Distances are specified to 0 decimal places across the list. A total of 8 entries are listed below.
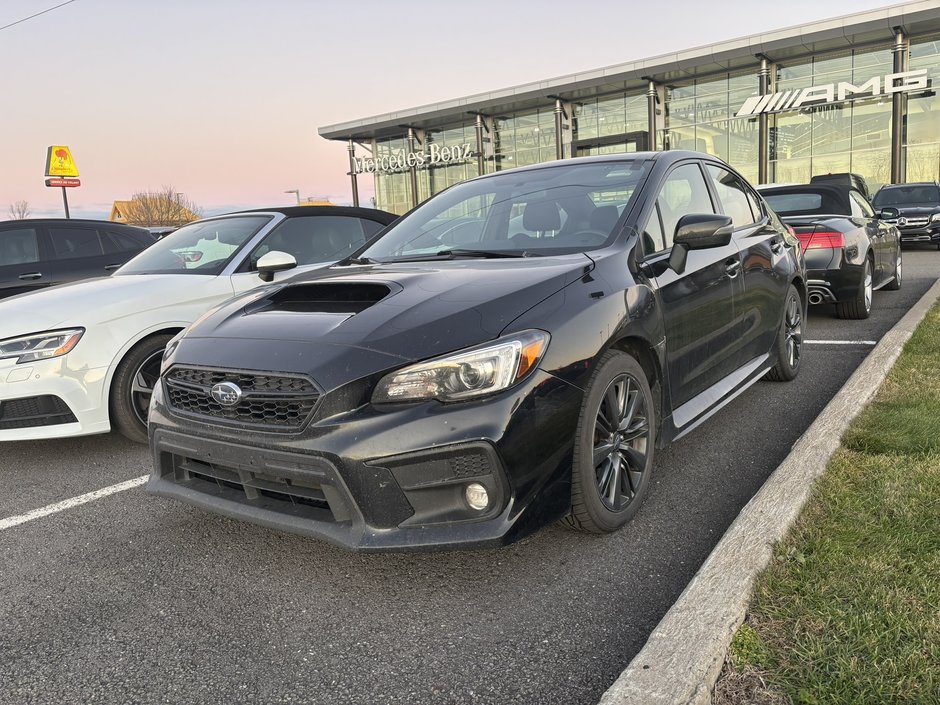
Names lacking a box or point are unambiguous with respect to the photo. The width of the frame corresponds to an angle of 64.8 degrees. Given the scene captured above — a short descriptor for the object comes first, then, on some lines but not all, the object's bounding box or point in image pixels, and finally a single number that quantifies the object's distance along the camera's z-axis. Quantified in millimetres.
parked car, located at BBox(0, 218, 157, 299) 8039
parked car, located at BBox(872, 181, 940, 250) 15656
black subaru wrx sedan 2383
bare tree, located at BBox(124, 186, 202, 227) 55781
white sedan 4125
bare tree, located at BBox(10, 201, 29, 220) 61075
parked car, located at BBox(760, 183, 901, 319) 7035
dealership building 26672
